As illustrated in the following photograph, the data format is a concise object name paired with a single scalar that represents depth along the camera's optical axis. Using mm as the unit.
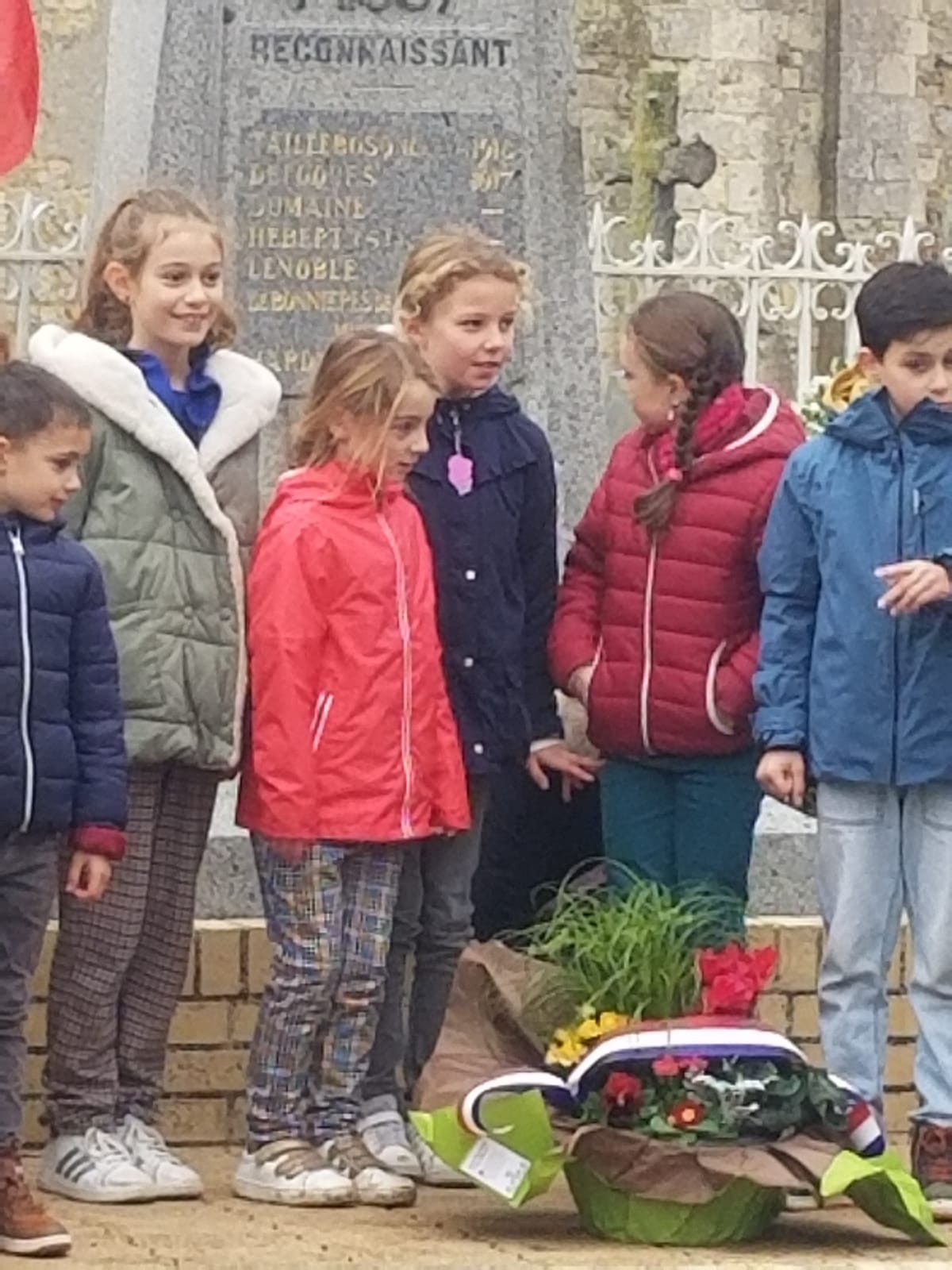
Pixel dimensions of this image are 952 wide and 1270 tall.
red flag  16109
